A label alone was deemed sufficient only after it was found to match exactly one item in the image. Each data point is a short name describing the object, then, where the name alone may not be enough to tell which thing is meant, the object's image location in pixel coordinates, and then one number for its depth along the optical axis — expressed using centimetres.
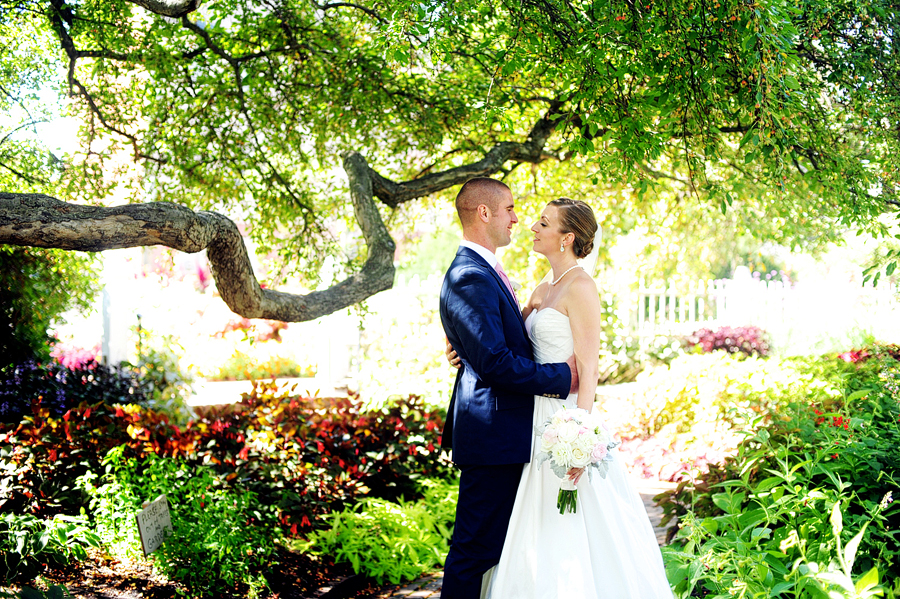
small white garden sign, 350
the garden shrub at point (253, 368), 1120
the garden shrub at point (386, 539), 427
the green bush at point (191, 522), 363
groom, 282
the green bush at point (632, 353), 1137
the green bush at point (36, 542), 333
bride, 284
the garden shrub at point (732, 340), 1216
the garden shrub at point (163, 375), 610
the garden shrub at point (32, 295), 535
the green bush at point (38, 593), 246
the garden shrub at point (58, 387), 485
